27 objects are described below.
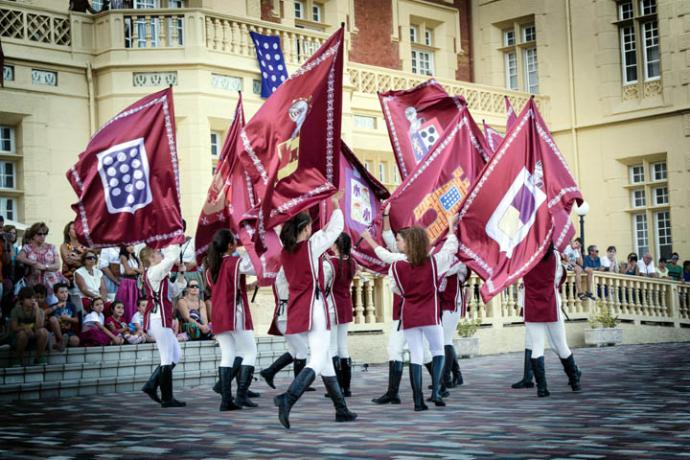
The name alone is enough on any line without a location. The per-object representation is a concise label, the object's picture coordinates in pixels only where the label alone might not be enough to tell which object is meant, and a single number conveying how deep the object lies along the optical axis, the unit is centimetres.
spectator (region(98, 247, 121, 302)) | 1561
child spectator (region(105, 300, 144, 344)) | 1458
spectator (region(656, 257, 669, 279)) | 2580
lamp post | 2477
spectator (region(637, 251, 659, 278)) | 2548
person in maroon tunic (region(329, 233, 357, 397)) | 1188
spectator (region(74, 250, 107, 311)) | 1472
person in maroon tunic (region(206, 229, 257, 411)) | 1070
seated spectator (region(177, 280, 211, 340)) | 1552
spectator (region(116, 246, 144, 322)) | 1495
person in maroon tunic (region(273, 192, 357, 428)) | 930
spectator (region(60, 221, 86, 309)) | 1521
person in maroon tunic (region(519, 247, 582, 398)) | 1148
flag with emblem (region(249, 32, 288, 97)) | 2152
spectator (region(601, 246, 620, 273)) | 2477
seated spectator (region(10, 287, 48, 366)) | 1309
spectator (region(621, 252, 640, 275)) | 2520
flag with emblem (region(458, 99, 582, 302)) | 1130
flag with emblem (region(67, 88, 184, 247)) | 1185
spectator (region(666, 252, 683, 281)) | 2586
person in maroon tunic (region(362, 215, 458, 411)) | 1018
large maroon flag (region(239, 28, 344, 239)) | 1015
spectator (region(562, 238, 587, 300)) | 2247
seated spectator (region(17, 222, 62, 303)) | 1409
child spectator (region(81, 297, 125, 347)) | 1427
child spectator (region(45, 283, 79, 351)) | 1361
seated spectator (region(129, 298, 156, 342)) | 1485
